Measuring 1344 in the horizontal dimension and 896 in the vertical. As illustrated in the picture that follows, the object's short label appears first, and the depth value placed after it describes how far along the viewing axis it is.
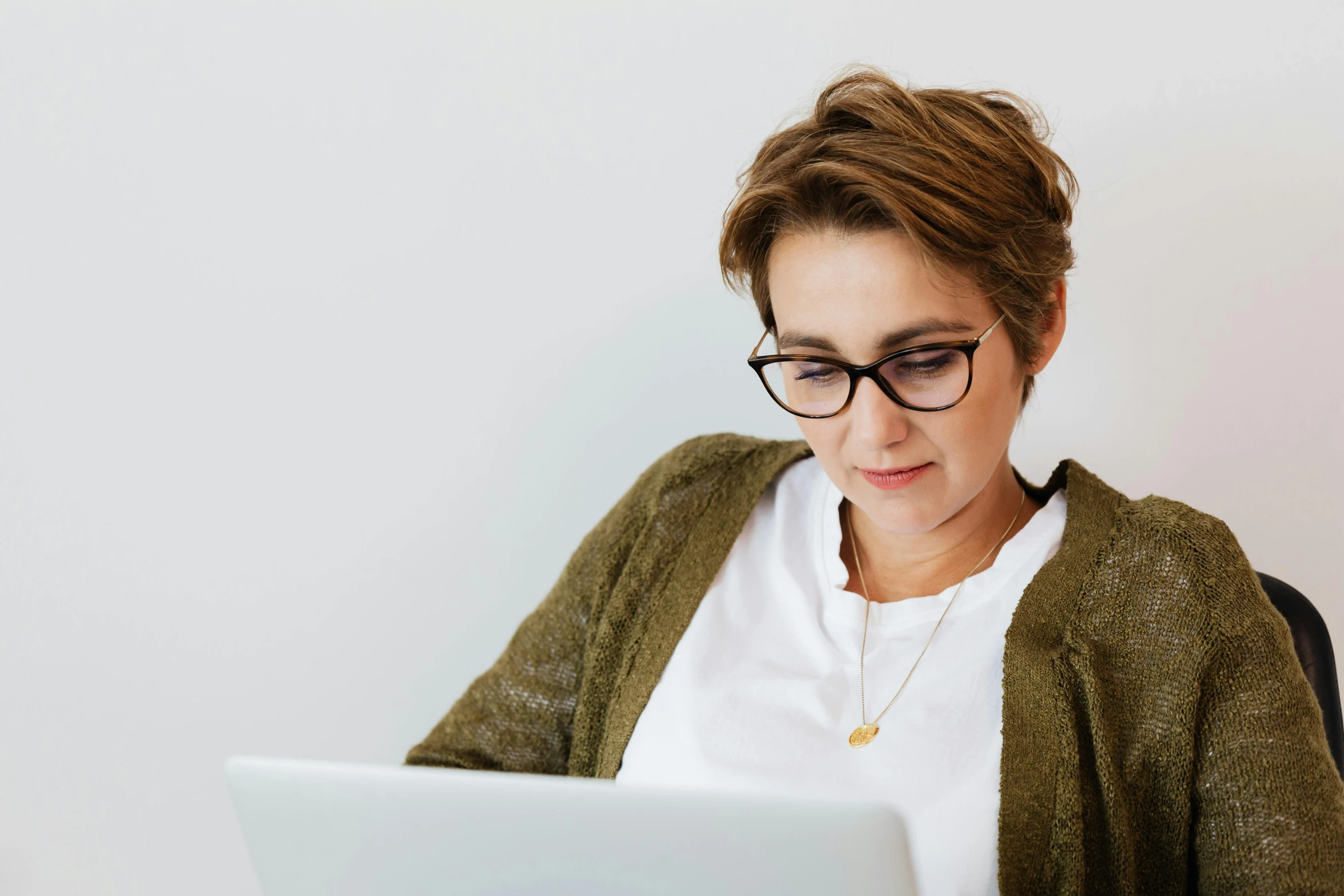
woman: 1.13
